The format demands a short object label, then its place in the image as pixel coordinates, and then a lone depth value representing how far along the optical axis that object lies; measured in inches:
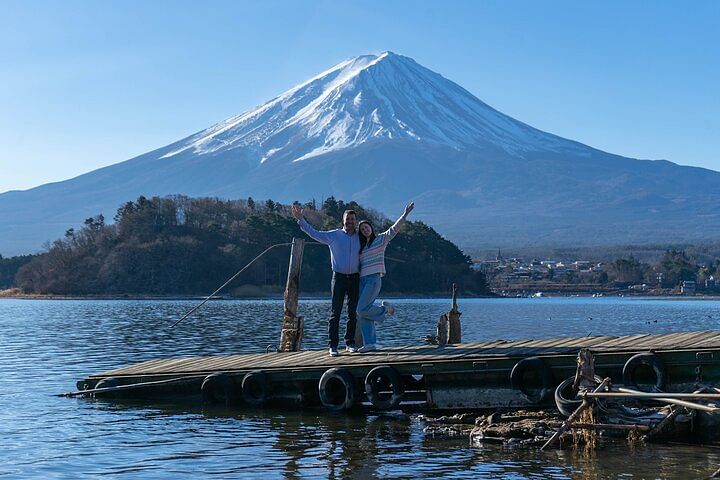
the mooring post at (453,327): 761.6
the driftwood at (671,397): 427.5
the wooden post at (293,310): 745.0
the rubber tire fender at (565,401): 509.4
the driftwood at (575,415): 490.3
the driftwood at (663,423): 501.4
